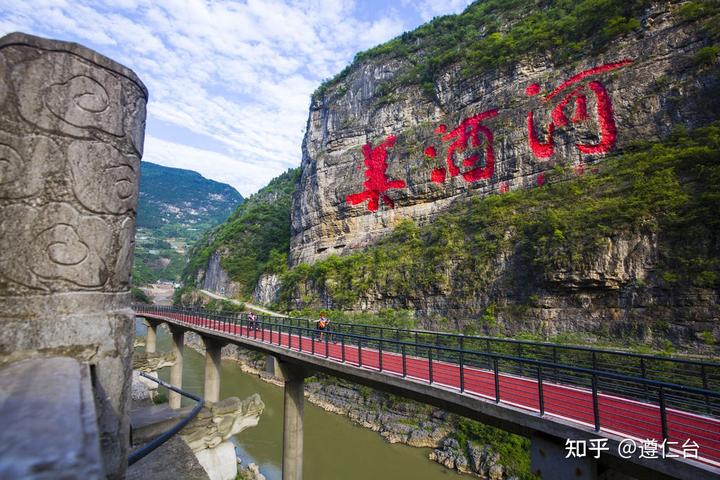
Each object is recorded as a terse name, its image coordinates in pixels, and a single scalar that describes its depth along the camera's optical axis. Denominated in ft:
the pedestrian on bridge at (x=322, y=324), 48.65
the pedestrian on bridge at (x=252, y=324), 52.51
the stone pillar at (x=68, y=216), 6.41
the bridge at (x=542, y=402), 16.14
